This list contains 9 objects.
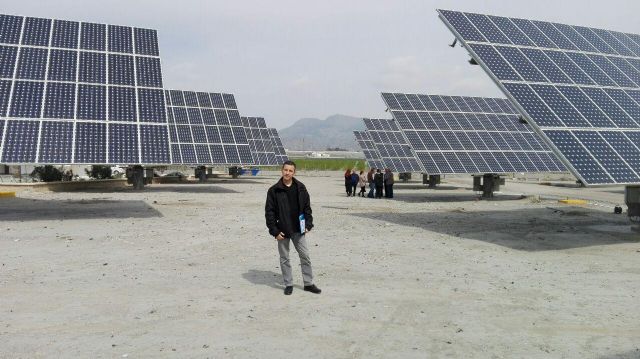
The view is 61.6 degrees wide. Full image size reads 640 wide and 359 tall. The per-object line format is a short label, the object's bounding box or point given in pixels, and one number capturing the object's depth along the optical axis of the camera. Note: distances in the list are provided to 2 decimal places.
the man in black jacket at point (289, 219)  8.30
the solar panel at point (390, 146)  37.31
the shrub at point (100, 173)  41.19
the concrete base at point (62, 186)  27.28
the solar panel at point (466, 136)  26.03
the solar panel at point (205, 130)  32.16
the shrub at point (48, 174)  35.16
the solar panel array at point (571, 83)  12.95
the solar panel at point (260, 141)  43.12
